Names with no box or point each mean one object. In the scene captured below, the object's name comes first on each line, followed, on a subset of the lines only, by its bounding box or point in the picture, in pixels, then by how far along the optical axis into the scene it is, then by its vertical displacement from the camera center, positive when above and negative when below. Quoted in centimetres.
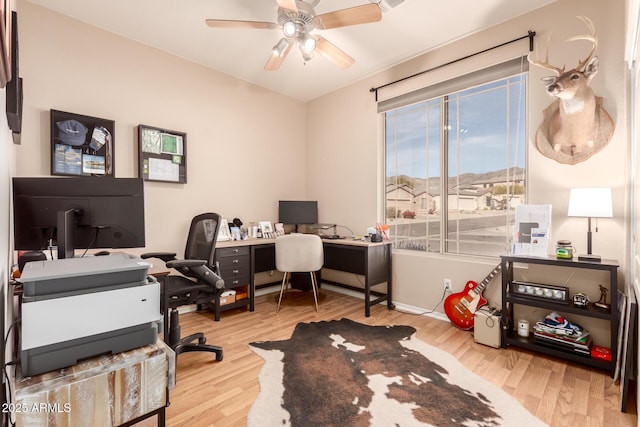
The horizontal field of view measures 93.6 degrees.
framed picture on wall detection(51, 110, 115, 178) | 259 +61
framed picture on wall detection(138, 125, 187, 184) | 305 +61
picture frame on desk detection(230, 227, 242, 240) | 362 -26
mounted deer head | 221 +75
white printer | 91 -32
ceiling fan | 210 +142
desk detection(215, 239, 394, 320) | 326 -59
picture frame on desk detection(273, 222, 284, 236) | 417 -23
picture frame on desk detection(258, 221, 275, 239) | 400 -25
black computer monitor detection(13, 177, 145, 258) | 132 +0
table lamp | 210 +4
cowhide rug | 166 -114
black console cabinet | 205 -73
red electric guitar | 281 -88
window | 283 +52
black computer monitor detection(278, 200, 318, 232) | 424 -1
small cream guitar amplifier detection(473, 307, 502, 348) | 250 -100
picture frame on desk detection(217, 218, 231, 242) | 351 -24
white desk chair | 335 -46
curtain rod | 261 +154
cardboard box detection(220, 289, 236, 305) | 328 -95
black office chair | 214 -55
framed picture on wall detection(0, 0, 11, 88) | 73 +41
